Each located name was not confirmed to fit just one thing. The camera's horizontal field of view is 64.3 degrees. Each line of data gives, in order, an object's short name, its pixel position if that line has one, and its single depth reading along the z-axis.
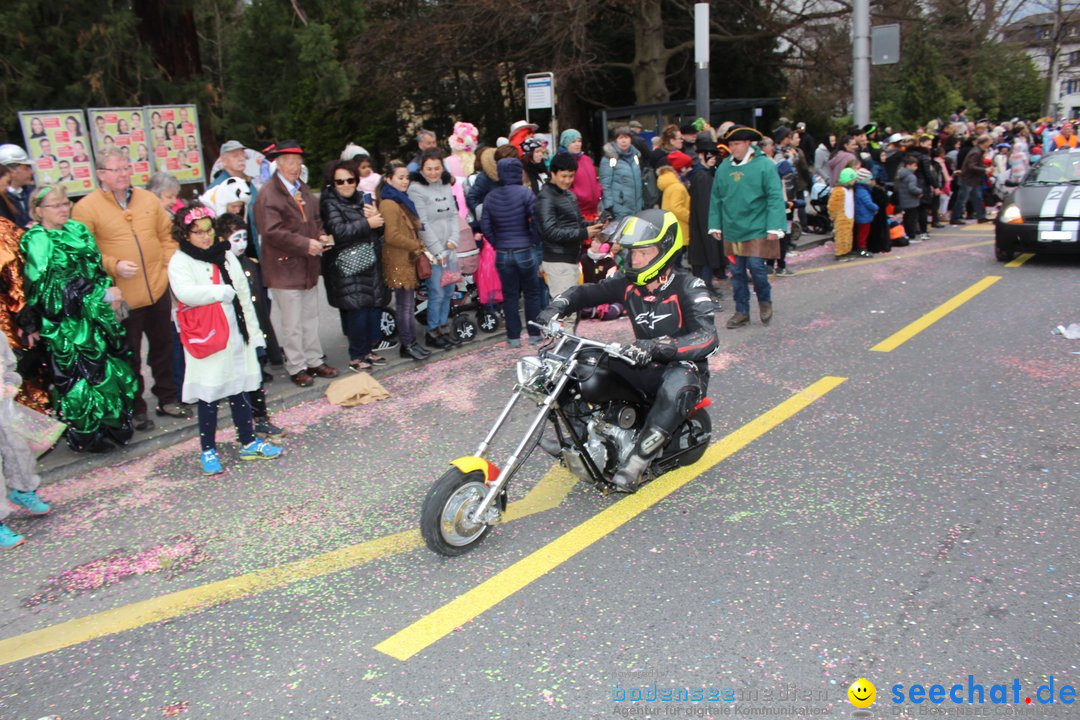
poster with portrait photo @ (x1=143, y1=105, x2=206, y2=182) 11.29
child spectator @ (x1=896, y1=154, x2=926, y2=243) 13.83
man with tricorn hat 8.73
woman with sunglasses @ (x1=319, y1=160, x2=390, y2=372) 7.52
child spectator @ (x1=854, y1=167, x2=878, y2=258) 12.87
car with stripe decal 11.05
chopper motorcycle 4.26
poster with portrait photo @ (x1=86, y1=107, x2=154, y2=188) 10.66
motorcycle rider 4.76
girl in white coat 5.49
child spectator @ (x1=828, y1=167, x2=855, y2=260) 12.80
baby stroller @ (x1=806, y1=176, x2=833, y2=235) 15.20
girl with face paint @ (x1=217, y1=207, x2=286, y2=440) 5.96
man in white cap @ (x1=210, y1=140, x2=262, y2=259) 7.94
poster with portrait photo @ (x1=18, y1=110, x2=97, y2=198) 10.27
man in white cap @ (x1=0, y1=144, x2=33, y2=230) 6.77
